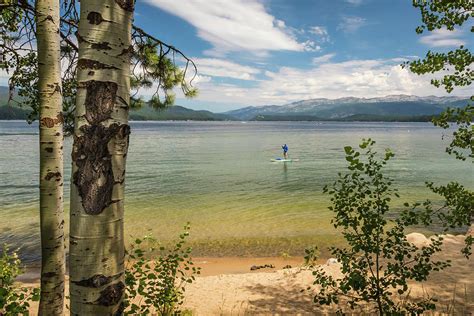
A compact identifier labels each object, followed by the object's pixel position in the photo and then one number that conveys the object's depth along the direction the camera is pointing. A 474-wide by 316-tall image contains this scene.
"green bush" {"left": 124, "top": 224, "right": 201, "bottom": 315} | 5.47
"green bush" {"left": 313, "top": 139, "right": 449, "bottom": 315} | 5.02
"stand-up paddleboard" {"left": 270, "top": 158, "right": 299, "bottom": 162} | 57.82
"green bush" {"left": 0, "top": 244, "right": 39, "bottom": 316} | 3.68
